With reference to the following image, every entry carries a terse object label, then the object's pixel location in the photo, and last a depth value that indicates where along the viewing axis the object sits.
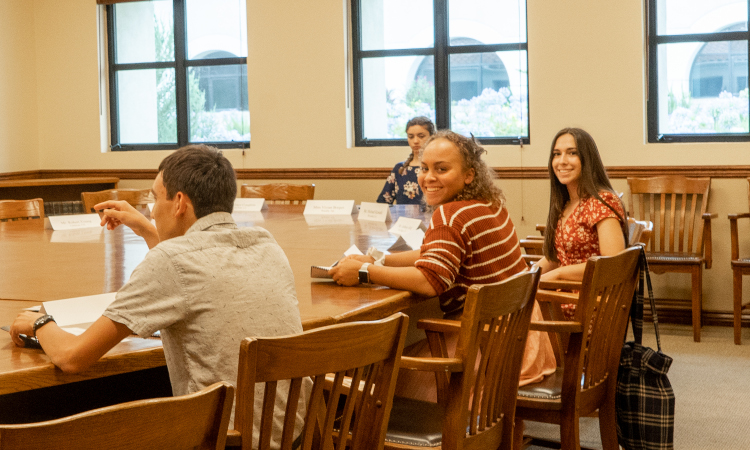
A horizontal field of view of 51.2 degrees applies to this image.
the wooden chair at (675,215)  4.62
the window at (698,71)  4.96
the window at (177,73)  6.34
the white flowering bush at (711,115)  4.98
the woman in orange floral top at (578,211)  2.72
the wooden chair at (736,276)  4.35
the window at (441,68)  5.52
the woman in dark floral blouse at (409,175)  4.84
